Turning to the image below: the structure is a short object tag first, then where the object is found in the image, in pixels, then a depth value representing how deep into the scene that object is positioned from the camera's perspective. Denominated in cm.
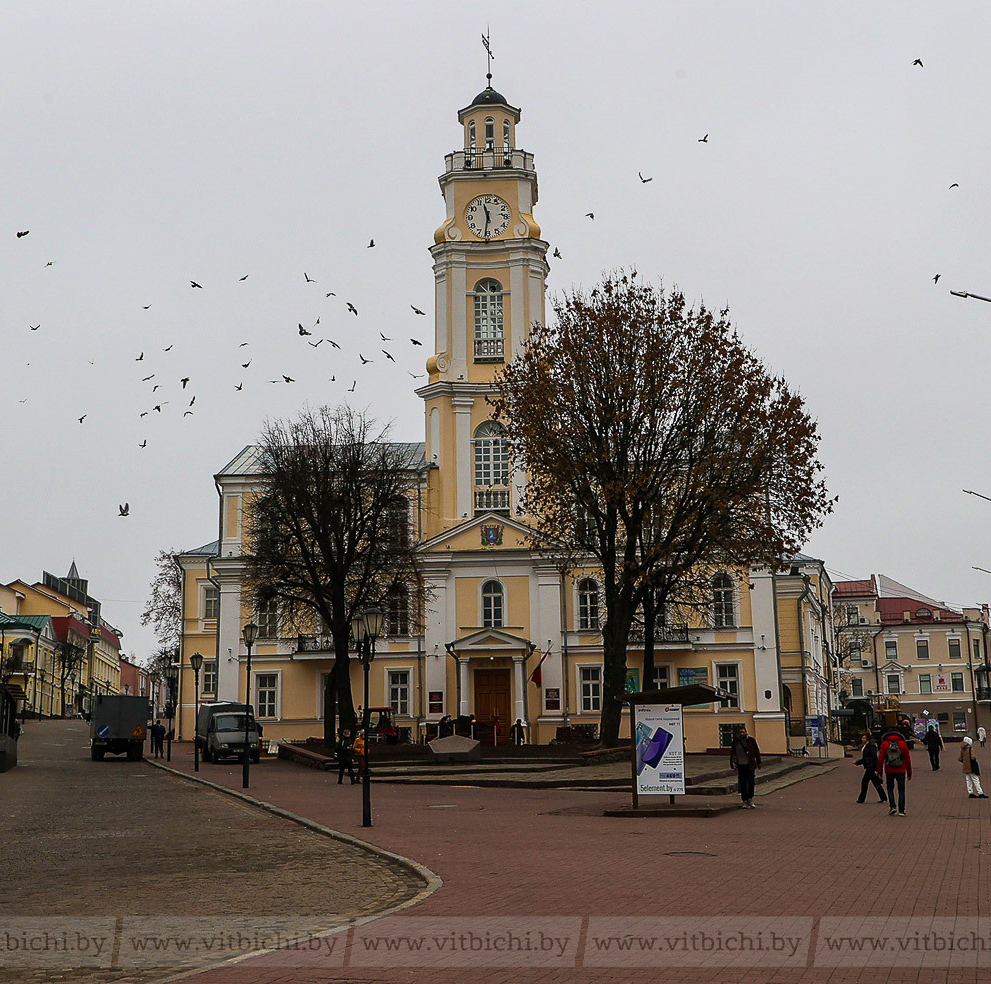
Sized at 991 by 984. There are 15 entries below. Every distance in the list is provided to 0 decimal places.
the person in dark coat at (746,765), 2467
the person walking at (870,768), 2630
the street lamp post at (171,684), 5578
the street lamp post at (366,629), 2589
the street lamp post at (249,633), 3597
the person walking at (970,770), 2784
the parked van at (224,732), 4403
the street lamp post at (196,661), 4438
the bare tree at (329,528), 4656
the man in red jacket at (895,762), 2308
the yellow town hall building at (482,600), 5303
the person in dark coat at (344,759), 3406
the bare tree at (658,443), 3538
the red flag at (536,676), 5303
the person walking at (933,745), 4166
